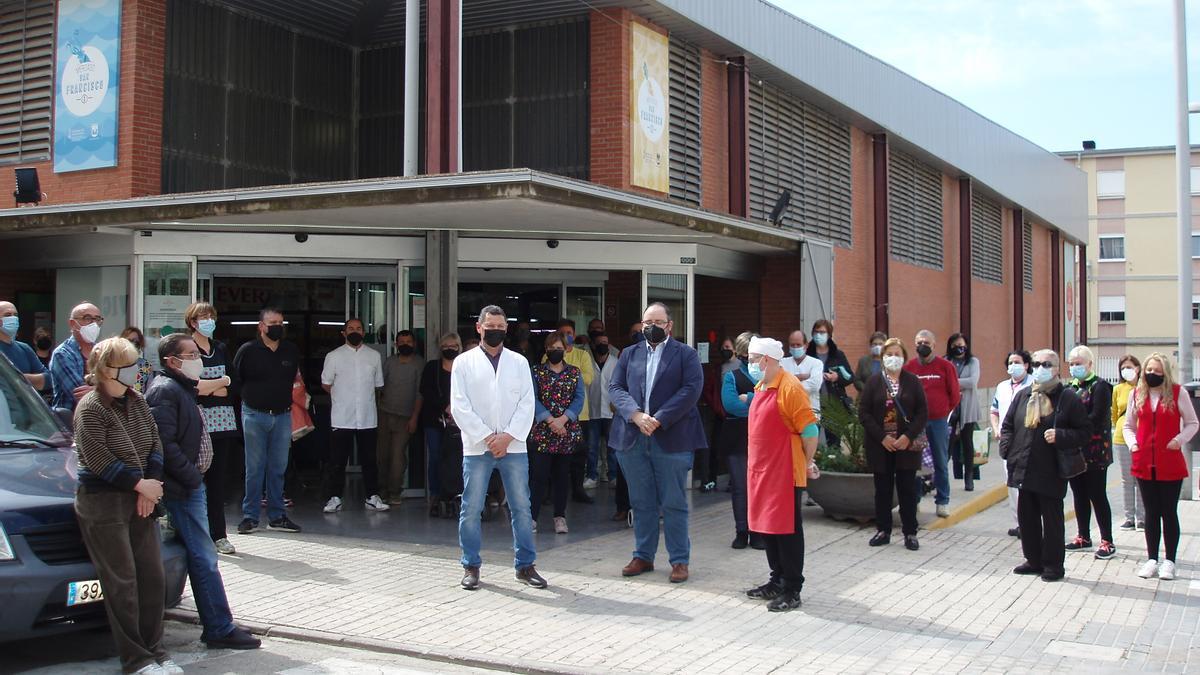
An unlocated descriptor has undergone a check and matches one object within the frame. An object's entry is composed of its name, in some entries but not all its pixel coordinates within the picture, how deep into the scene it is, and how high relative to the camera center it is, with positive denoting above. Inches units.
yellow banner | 556.4 +126.5
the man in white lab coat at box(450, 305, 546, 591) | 299.6 -19.7
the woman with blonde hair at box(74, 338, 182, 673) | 220.1 -29.0
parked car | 213.8 -40.1
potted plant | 400.2 -42.9
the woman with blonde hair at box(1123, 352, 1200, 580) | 325.1 -28.6
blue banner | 535.5 +134.6
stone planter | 398.6 -50.2
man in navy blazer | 313.3 -21.4
